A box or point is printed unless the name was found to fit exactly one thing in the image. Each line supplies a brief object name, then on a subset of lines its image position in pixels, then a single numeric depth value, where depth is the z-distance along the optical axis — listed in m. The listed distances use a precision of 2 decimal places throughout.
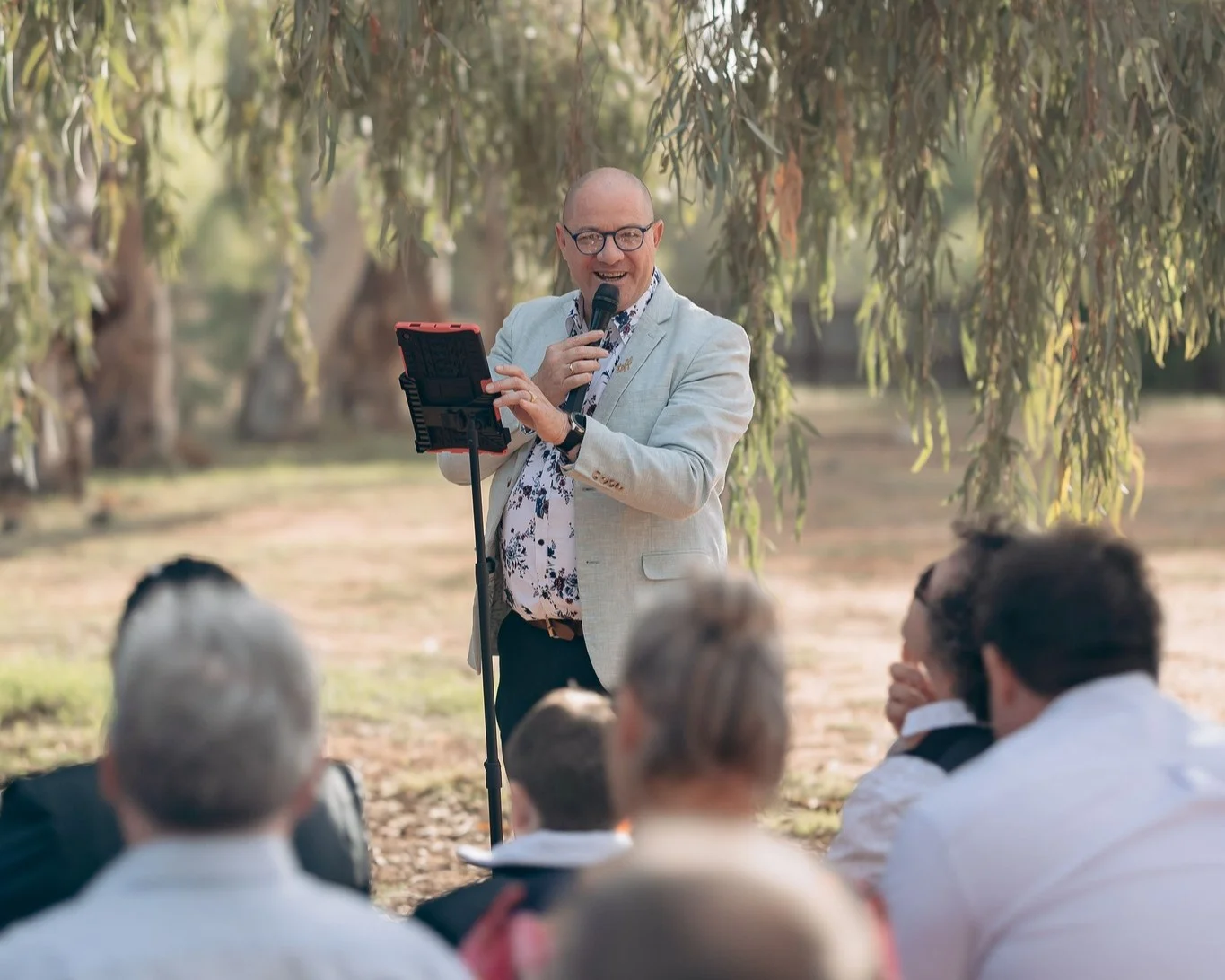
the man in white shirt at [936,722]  5.62
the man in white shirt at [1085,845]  4.52
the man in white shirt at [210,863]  3.62
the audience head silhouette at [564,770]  4.90
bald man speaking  7.89
